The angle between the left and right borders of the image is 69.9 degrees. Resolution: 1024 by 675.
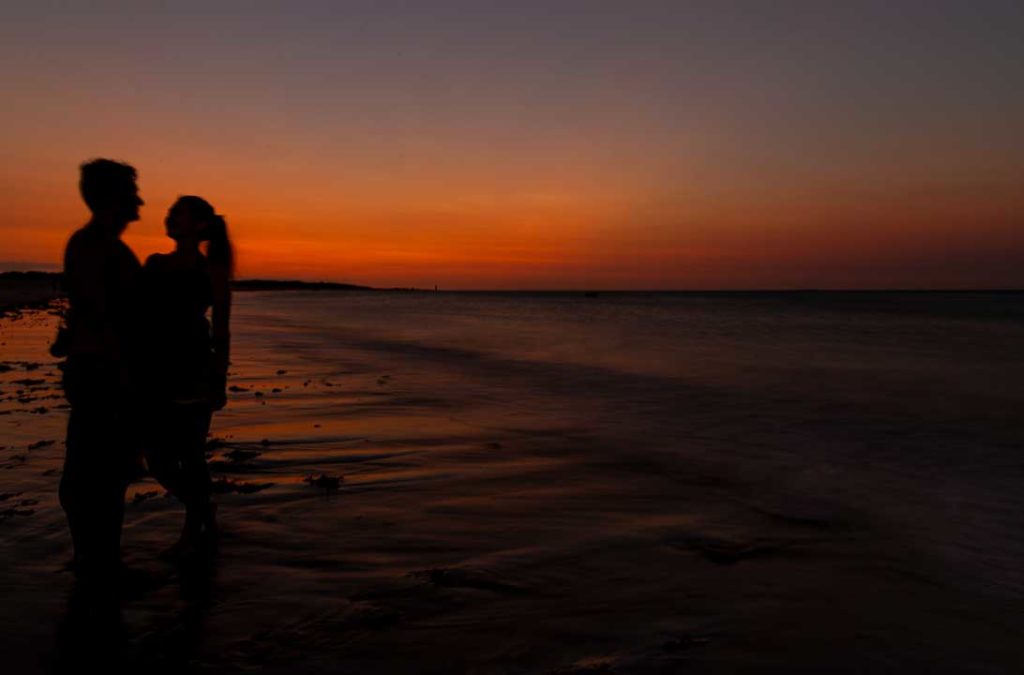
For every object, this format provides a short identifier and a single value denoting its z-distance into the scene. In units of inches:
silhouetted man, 163.0
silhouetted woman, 184.5
